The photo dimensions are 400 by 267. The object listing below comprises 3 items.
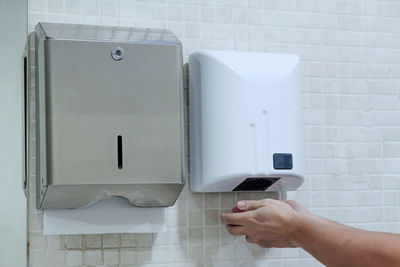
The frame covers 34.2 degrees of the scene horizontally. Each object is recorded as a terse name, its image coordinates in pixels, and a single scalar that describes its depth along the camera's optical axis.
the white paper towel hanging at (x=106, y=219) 1.21
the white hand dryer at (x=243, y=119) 1.26
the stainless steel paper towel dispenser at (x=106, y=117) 1.14
